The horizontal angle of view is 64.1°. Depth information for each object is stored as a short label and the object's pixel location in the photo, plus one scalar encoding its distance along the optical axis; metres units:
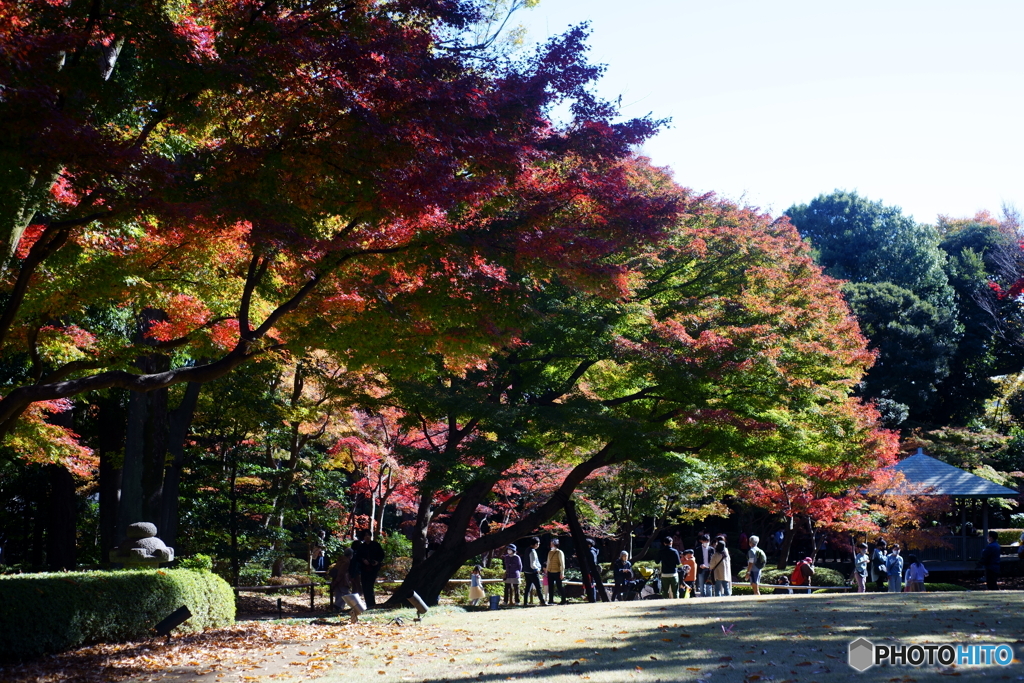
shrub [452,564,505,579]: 23.83
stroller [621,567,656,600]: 18.34
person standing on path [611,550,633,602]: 18.62
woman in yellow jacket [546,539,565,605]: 17.19
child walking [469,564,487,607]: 17.27
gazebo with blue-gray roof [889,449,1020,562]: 24.00
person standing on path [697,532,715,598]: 17.20
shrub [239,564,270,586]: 21.12
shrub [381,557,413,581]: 23.86
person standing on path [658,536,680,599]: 18.02
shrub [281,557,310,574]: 24.55
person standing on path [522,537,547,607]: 16.77
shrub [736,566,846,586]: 22.16
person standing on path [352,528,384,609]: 14.84
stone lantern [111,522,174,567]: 12.70
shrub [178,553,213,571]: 18.70
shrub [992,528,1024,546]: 28.93
